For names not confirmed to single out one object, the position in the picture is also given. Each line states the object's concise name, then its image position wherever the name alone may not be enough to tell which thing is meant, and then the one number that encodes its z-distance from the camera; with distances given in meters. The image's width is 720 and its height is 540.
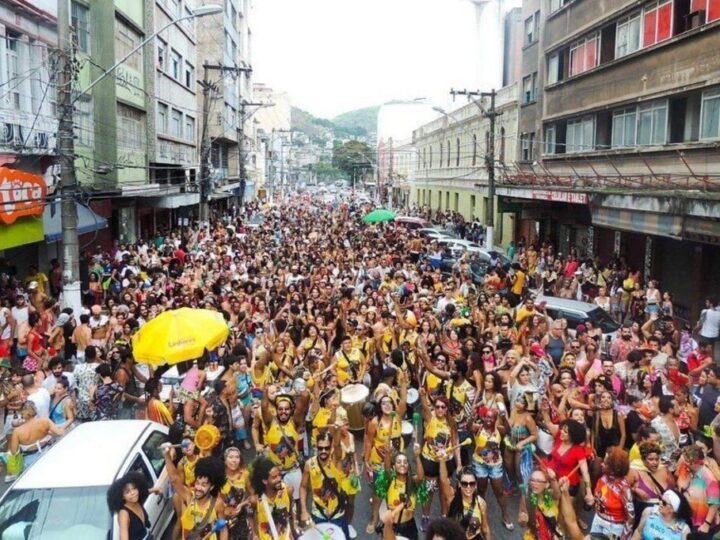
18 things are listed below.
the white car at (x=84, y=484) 5.45
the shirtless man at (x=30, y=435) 7.52
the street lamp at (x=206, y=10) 14.53
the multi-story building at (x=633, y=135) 17.09
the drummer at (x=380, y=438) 6.98
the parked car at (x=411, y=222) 37.94
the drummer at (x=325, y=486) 6.45
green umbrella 34.78
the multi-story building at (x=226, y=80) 48.38
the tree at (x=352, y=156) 120.44
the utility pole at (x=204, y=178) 29.75
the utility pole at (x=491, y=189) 27.27
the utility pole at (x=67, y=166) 12.80
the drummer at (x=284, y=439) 6.94
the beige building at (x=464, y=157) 36.31
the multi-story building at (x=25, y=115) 14.36
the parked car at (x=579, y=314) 13.52
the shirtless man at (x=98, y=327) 10.70
